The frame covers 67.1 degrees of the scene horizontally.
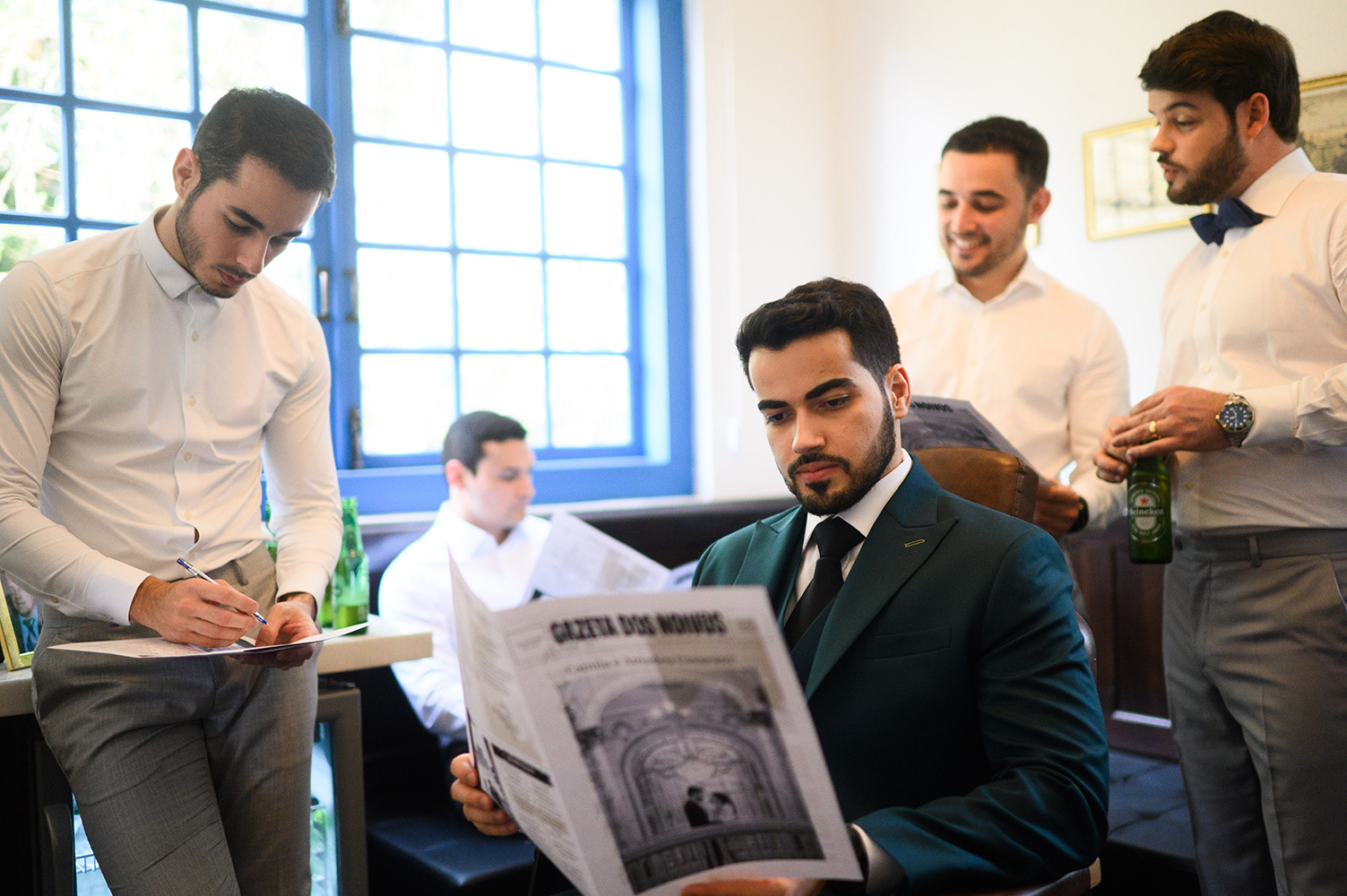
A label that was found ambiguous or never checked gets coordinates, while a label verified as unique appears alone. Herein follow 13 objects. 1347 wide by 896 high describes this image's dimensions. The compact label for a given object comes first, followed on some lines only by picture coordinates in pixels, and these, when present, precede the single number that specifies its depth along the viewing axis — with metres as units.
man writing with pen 1.41
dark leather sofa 2.04
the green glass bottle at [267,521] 2.08
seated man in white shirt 2.50
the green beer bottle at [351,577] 2.23
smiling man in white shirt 2.15
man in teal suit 1.04
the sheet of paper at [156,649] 1.25
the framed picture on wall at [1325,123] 2.60
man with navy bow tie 1.62
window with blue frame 2.78
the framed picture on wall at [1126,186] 2.98
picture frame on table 1.67
